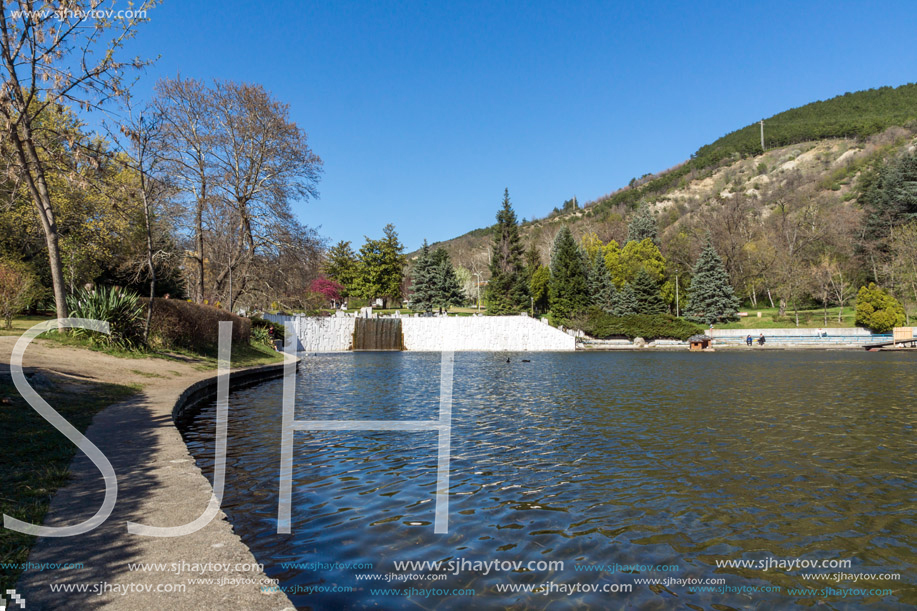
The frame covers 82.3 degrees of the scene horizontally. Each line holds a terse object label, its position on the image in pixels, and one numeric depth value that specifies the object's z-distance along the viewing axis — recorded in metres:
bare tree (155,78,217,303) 23.83
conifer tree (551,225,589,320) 52.94
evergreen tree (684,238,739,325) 50.06
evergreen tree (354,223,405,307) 67.62
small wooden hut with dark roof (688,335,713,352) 42.47
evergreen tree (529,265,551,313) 60.88
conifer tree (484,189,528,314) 59.25
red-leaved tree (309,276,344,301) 67.94
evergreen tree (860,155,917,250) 52.00
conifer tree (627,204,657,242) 72.00
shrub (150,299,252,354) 16.41
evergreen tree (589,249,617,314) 54.12
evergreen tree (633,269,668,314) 50.76
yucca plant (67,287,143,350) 13.67
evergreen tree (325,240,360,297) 72.12
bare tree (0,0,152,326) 11.88
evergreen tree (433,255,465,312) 63.09
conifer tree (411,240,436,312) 63.53
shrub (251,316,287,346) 27.21
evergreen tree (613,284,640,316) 50.75
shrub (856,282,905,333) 41.47
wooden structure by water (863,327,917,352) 36.81
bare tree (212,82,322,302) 25.09
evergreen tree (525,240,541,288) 64.15
